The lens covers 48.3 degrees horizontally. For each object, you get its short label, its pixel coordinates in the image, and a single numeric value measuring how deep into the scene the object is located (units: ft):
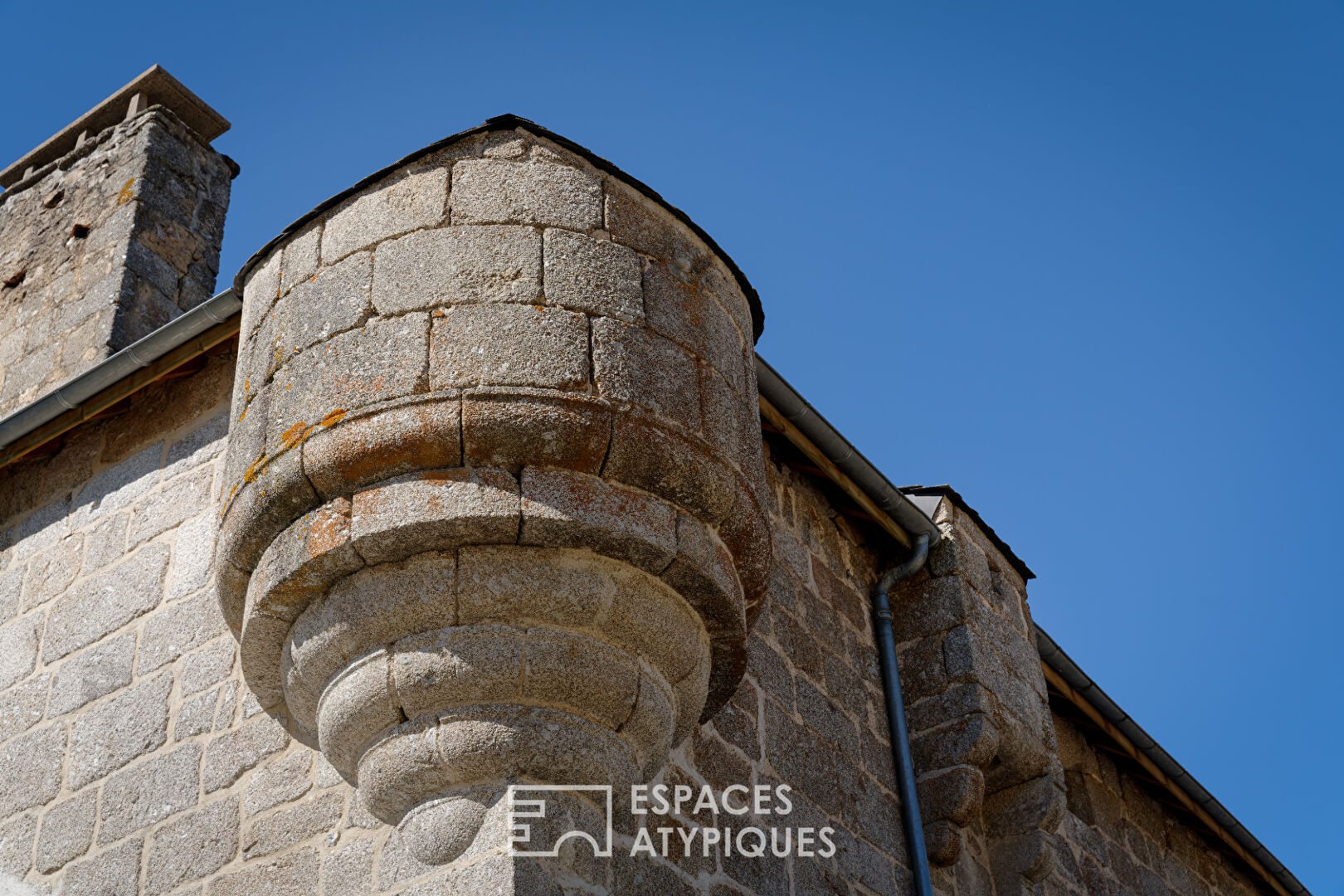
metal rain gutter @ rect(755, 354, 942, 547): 16.08
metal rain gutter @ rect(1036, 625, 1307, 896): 20.83
